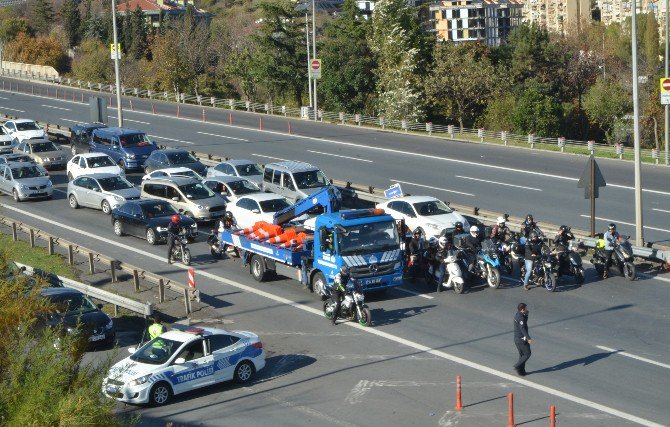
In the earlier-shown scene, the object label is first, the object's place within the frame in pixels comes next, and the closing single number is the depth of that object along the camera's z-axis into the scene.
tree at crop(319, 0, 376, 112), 75.44
